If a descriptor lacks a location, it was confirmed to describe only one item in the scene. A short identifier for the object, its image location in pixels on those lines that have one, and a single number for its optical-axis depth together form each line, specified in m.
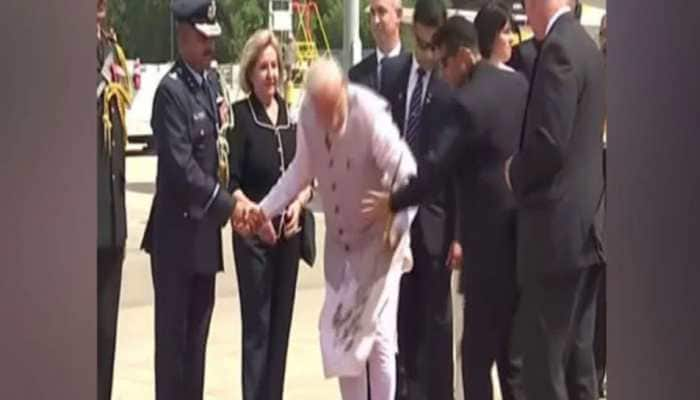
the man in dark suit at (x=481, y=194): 6.45
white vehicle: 27.19
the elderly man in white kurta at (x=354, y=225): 6.44
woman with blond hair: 7.18
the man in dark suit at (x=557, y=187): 5.93
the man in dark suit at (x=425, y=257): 7.16
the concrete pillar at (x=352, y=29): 26.20
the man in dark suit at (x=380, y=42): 7.66
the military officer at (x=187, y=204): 6.89
